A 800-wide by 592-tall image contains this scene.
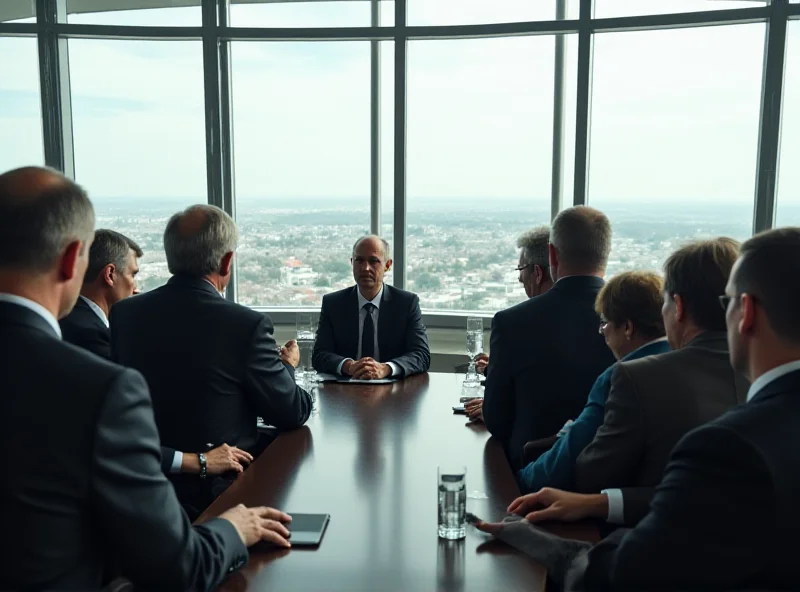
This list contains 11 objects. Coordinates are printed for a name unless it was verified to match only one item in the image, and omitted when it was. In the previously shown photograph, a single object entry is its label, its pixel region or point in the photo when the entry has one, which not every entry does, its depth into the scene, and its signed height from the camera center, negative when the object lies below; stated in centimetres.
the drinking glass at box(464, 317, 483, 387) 371 -81
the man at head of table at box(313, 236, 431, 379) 462 -87
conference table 166 -91
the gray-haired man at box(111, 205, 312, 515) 268 -63
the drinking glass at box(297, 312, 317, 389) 339 -82
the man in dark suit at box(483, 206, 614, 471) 281 -65
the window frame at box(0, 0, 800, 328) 566 +82
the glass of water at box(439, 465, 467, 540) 188 -80
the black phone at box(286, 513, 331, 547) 183 -88
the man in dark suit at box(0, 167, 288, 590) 132 -46
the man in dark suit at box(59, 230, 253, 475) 310 -49
